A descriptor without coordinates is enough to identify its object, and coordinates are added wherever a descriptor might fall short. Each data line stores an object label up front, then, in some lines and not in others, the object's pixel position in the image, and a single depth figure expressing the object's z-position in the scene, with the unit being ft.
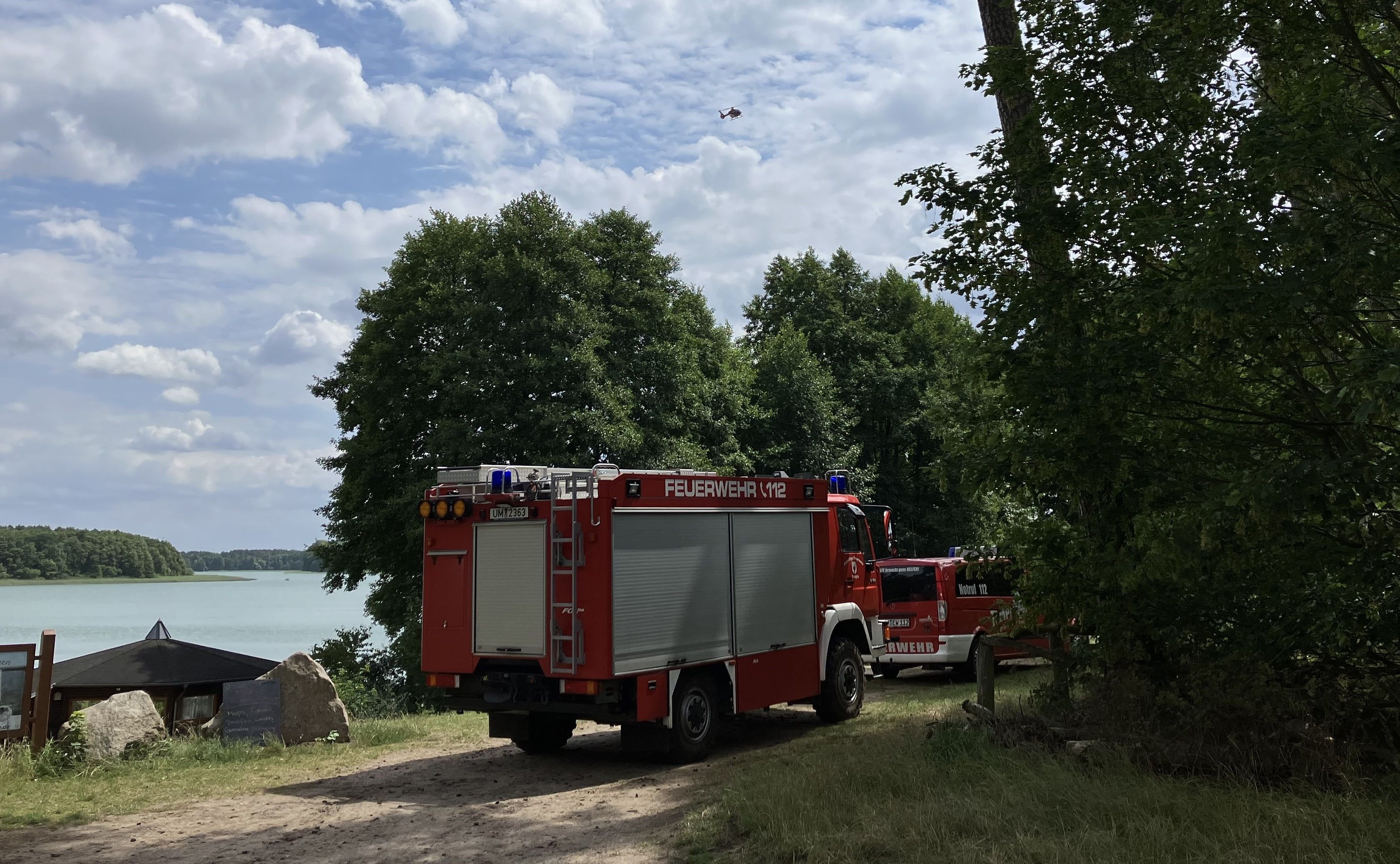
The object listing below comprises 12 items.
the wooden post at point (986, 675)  36.22
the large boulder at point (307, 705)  41.14
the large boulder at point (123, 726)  36.63
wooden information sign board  36.91
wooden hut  43.39
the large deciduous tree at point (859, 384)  114.62
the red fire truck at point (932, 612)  58.08
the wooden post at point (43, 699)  36.94
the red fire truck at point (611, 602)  34.50
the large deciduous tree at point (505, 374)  85.87
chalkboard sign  40.75
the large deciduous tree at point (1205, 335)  20.58
